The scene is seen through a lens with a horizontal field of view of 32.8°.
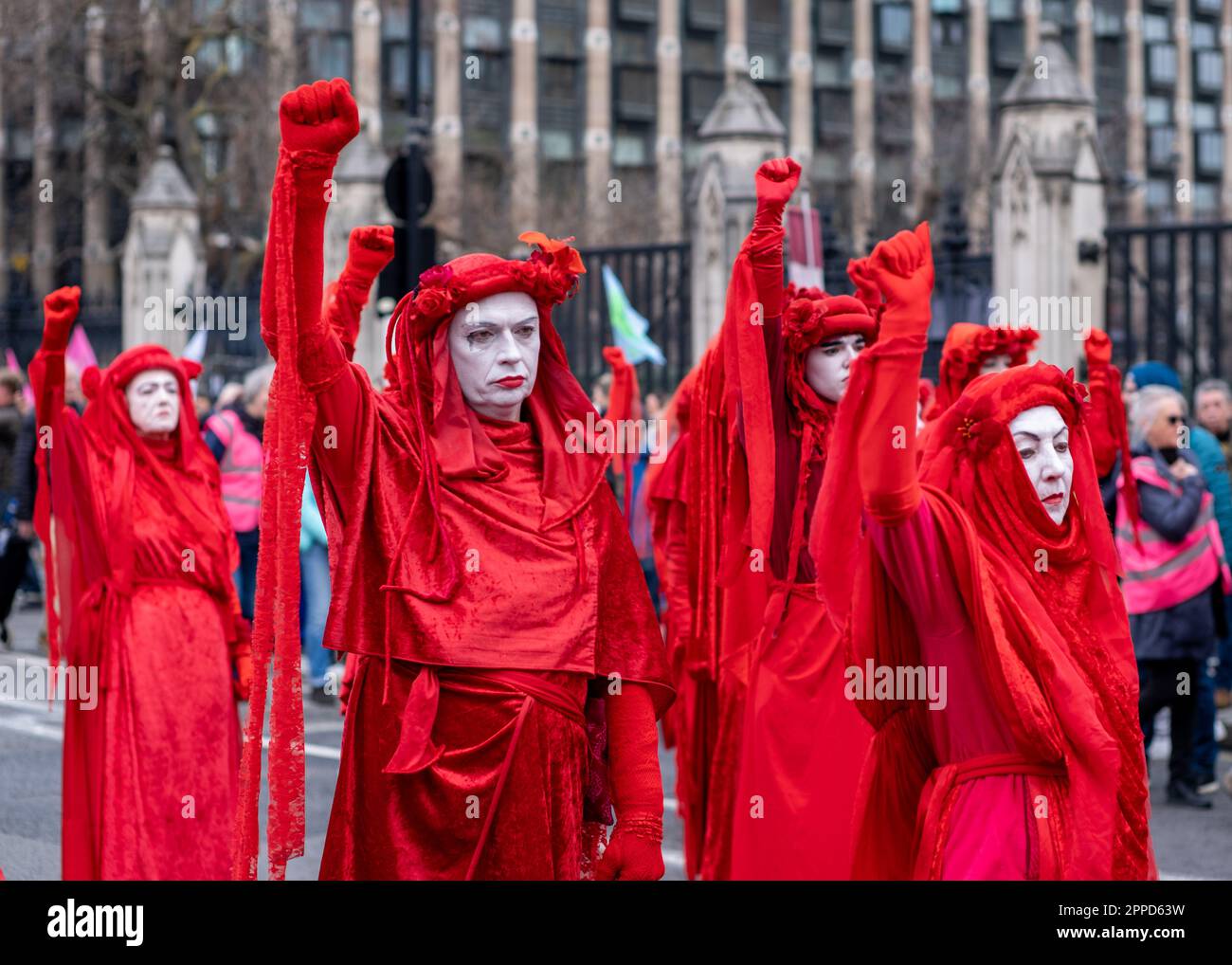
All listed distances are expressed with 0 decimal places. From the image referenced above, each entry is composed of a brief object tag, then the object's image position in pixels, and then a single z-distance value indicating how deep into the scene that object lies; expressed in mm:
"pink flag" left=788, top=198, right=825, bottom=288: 11414
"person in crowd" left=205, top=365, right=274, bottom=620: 11195
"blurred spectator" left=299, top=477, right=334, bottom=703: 11711
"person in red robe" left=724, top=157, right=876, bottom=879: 5875
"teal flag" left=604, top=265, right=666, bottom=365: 16469
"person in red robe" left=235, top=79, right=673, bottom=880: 3986
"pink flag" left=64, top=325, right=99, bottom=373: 15578
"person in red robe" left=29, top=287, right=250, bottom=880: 6570
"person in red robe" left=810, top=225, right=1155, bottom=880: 4074
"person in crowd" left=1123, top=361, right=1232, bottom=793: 9172
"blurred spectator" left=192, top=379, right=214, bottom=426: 16281
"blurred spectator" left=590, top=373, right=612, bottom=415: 13961
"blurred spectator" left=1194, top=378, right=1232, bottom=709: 10648
